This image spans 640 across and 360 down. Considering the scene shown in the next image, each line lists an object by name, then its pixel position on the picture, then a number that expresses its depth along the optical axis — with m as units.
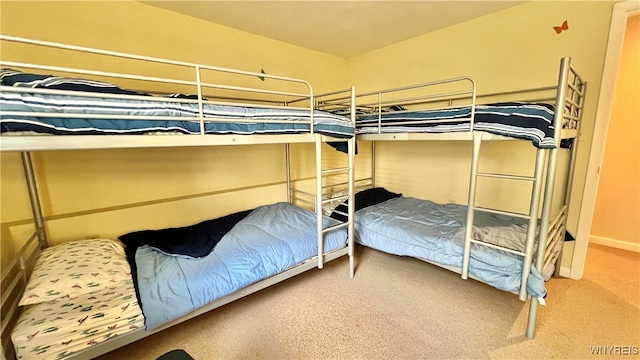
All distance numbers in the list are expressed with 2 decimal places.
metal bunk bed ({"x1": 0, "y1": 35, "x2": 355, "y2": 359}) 1.13
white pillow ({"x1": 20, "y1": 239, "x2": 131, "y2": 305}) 1.37
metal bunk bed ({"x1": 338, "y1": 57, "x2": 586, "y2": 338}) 1.59
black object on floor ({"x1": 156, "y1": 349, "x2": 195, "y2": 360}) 0.89
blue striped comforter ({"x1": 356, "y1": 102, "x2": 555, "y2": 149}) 1.61
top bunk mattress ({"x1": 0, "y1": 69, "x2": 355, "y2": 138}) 1.11
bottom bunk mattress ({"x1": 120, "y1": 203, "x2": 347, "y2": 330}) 1.61
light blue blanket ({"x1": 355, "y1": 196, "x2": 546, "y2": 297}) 1.83
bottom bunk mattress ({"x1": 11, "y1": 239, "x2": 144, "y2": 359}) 1.24
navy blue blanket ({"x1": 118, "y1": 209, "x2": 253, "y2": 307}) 2.05
